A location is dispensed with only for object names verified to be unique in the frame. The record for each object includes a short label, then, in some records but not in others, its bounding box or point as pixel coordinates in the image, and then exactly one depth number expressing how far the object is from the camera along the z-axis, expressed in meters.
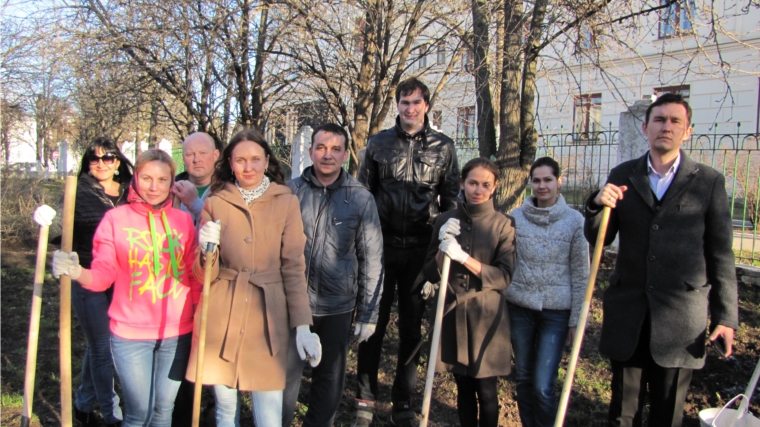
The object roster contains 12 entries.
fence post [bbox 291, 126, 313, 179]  8.64
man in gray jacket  2.85
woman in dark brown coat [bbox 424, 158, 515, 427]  2.77
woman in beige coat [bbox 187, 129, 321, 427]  2.43
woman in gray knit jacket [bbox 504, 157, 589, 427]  2.89
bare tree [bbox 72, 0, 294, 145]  5.52
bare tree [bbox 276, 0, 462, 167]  5.44
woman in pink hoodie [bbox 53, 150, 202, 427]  2.48
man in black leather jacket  3.37
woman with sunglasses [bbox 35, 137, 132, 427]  3.05
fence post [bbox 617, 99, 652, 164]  5.43
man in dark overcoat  2.38
